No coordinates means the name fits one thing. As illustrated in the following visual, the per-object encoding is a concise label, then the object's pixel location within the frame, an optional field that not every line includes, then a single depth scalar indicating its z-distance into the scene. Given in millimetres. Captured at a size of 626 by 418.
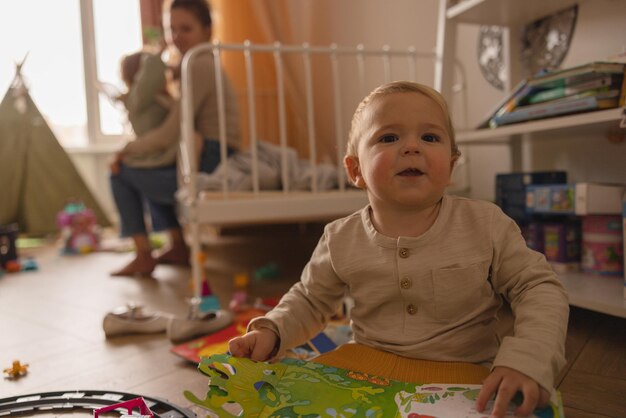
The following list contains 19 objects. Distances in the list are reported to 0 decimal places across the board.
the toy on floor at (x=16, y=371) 1016
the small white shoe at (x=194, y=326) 1185
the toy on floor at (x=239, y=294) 1459
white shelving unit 1088
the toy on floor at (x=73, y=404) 823
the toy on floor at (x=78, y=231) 2855
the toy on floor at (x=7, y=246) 2371
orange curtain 2617
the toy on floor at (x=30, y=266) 2305
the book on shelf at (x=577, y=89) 1126
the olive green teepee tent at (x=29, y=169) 3387
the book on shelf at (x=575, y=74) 1112
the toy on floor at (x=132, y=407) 769
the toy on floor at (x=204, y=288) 1428
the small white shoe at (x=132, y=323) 1268
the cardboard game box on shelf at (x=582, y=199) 1205
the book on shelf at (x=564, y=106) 1122
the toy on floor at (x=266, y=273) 1915
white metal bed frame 1439
